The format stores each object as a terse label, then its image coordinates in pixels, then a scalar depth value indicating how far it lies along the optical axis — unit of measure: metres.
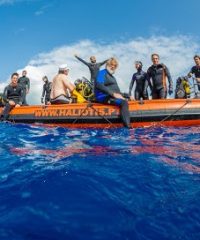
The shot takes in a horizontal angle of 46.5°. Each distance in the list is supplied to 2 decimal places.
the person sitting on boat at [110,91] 5.77
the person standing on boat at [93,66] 8.37
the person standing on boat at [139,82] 7.35
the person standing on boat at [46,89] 11.07
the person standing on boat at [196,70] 6.89
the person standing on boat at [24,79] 9.28
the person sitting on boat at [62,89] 6.30
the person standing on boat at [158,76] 6.69
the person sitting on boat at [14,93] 7.15
